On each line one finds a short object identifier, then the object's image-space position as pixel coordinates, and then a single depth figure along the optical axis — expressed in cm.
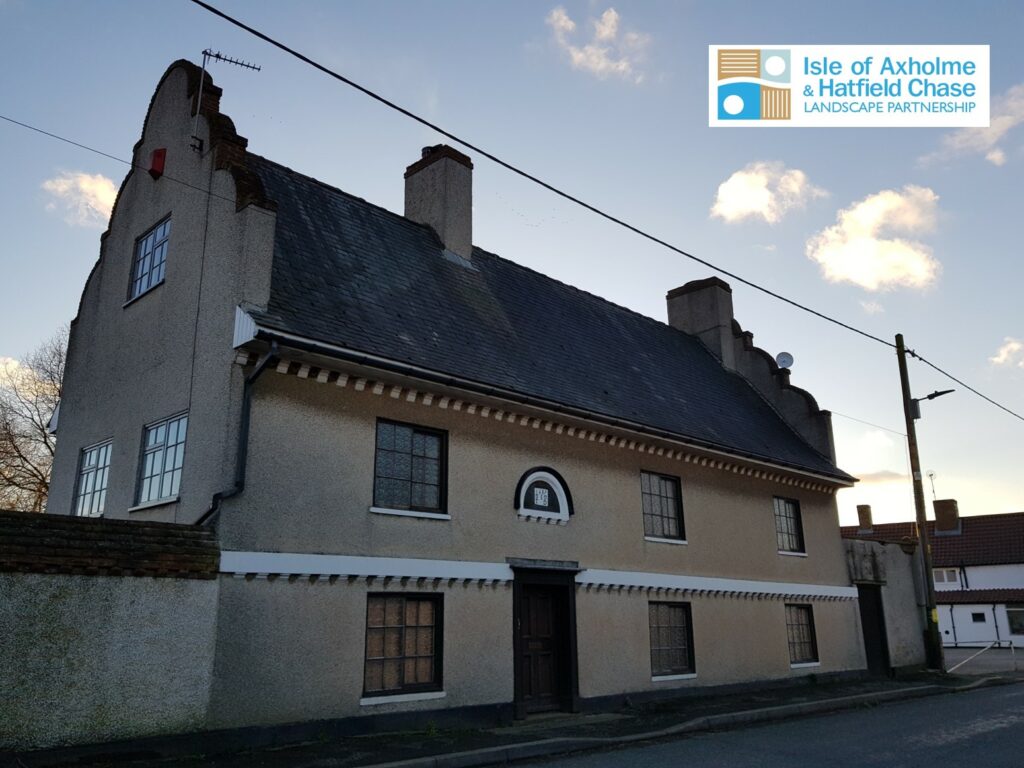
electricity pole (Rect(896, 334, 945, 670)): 2339
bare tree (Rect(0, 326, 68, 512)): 3284
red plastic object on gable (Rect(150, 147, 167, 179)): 1491
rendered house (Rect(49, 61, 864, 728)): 1125
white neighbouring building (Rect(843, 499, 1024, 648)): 4759
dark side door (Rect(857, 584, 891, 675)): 2314
